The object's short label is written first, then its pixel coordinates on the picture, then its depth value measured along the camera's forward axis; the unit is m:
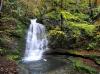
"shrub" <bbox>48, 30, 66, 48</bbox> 17.81
